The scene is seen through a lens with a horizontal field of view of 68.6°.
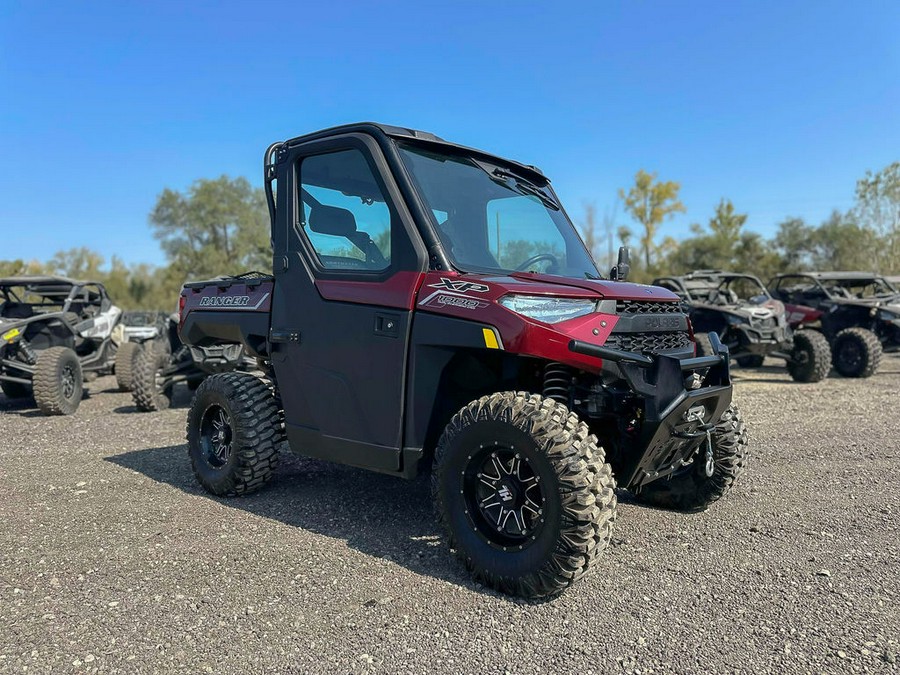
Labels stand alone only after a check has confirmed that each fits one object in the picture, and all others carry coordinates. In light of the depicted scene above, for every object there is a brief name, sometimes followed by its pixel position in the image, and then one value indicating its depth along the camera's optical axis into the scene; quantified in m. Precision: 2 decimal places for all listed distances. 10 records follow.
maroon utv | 3.11
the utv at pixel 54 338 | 8.92
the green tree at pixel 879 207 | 37.30
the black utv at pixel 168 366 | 8.54
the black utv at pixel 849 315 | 12.62
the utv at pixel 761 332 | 11.33
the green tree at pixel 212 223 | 47.38
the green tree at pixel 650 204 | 46.91
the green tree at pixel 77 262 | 52.91
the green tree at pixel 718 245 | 38.78
